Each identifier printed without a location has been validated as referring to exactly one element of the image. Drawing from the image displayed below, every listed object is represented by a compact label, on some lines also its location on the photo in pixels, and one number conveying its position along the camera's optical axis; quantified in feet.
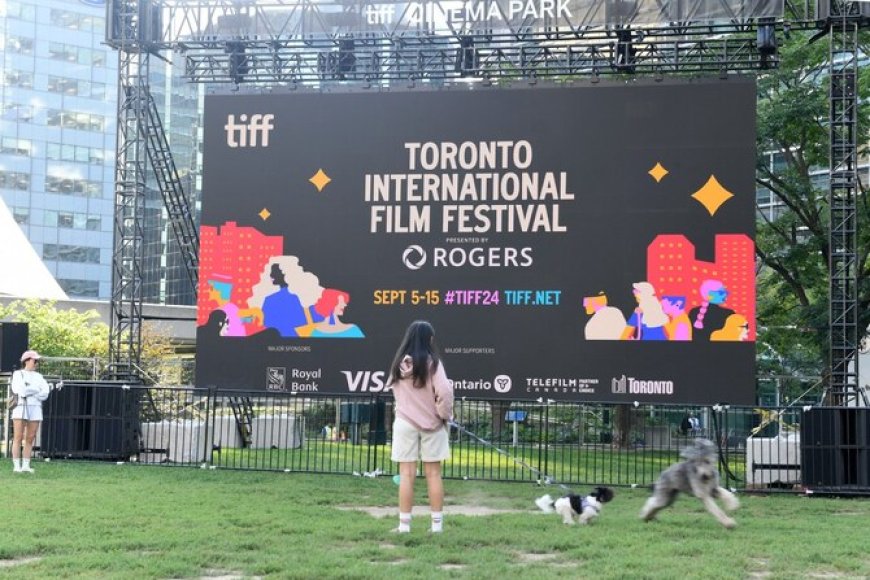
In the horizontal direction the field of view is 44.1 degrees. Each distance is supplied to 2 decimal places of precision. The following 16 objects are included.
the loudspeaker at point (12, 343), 50.98
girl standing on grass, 26.99
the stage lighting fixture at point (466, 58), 58.03
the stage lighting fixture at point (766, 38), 54.85
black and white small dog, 29.27
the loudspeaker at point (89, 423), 50.08
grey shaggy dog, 28.50
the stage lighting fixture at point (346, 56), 59.06
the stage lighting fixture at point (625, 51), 56.61
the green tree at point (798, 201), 71.87
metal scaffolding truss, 54.39
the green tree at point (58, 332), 110.01
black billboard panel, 53.93
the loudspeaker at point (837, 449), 40.63
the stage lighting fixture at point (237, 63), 60.39
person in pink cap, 43.65
